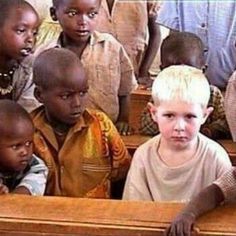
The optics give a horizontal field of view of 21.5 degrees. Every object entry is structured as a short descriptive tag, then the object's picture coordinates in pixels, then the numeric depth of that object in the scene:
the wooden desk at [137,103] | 1.84
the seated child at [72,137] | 1.46
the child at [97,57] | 1.73
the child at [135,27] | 2.35
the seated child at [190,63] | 1.72
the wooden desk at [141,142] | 1.62
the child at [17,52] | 1.64
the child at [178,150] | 1.35
